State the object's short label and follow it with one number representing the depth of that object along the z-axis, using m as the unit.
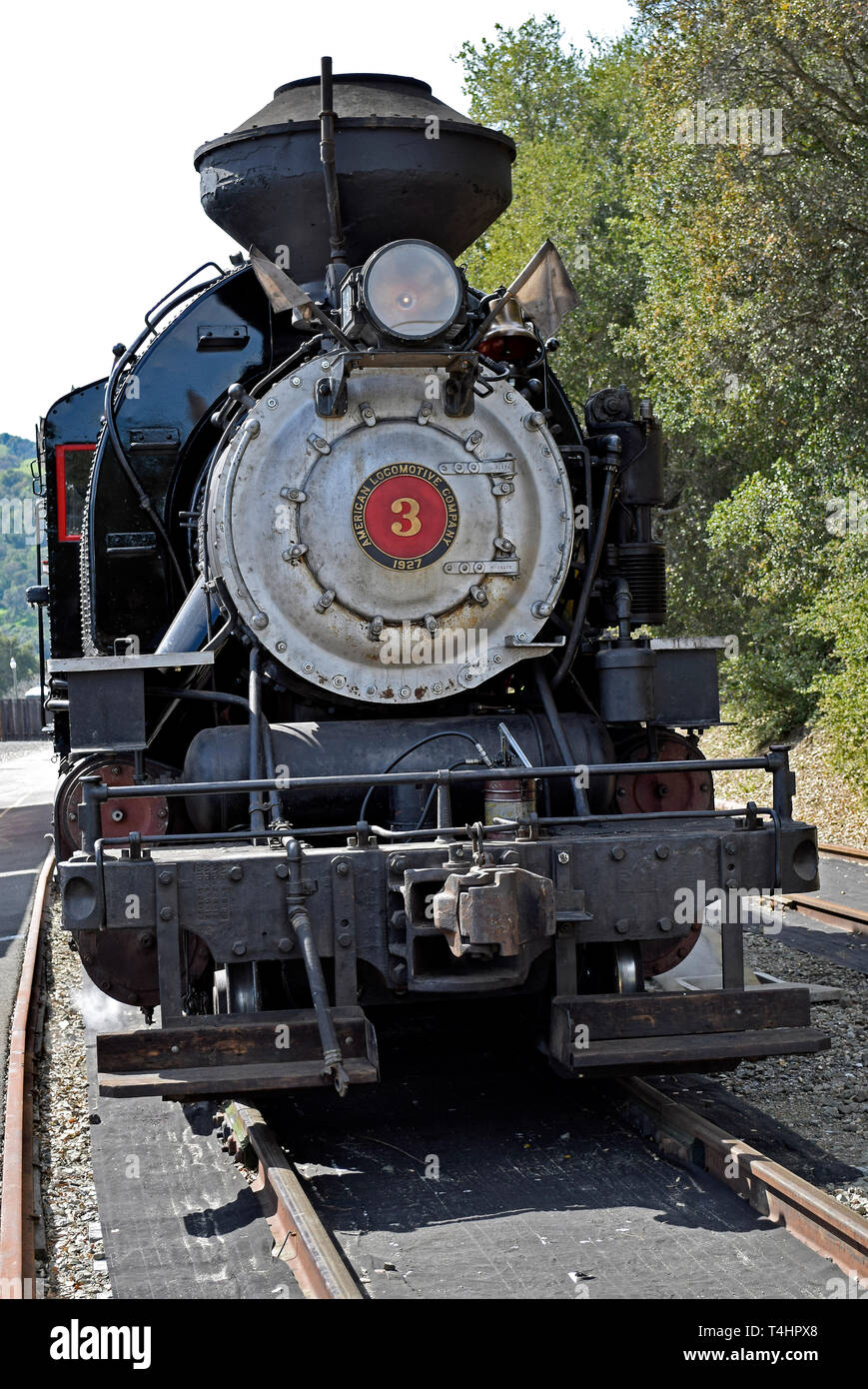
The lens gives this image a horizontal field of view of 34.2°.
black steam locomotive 4.87
